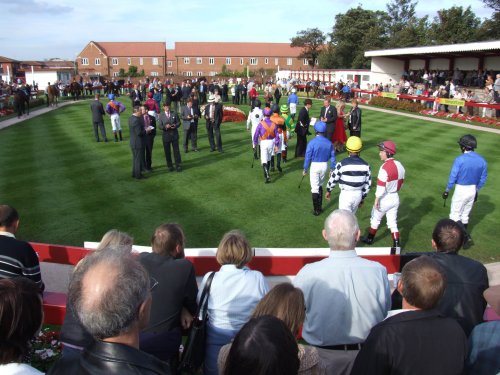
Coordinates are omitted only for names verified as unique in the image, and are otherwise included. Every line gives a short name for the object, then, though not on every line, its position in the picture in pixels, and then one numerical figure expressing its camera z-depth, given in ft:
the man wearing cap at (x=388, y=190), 25.16
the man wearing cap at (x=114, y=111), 56.95
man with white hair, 11.32
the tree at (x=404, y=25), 203.31
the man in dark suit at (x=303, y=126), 47.19
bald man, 6.37
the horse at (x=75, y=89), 117.70
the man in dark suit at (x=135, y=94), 78.79
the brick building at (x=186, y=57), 287.69
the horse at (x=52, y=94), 103.02
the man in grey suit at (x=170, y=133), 42.45
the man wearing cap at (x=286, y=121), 46.77
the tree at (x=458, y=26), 172.70
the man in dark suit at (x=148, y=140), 42.22
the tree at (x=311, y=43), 269.44
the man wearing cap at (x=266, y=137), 38.74
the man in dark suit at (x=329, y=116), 48.24
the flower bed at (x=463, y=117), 77.61
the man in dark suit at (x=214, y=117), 51.16
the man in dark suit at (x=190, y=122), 50.14
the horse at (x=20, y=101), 83.51
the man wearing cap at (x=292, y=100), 67.48
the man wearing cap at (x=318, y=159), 30.73
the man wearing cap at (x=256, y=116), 48.12
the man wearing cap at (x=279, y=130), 42.57
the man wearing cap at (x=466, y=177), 26.71
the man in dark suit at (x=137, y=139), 39.70
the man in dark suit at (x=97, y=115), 56.18
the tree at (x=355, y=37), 207.72
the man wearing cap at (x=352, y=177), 25.95
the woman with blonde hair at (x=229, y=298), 12.01
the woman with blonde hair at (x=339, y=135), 50.55
